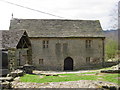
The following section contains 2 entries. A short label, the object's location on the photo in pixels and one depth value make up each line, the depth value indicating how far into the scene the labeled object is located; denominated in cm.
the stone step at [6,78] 1250
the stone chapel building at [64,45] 2953
